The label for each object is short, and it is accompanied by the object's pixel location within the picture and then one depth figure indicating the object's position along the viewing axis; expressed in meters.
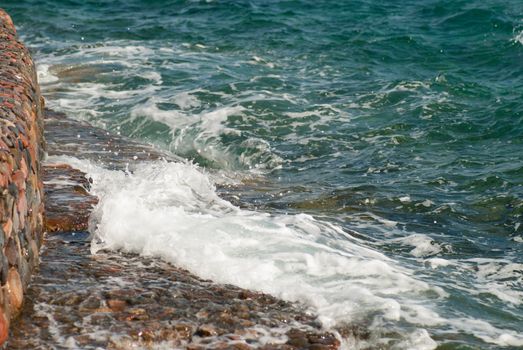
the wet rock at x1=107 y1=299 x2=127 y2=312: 10.31
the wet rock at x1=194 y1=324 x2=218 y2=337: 9.90
